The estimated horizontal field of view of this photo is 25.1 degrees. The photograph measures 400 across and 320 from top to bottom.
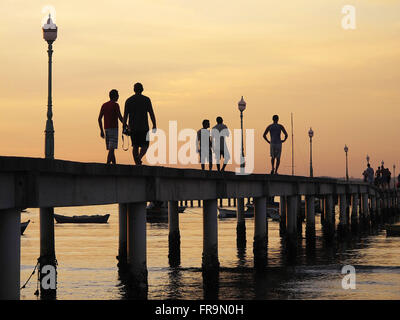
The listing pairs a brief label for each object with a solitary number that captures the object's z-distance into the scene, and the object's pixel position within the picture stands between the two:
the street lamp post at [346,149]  100.28
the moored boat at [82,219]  121.69
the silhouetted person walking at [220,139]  32.88
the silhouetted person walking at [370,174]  81.44
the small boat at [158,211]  124.20
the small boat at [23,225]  85.06
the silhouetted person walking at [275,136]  35.12
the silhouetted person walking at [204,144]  32.59
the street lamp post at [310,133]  69.25
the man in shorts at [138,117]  24.16
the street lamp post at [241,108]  45.17
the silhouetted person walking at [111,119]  23.61
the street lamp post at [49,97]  24.84
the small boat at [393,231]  69.62
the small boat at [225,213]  136.50
